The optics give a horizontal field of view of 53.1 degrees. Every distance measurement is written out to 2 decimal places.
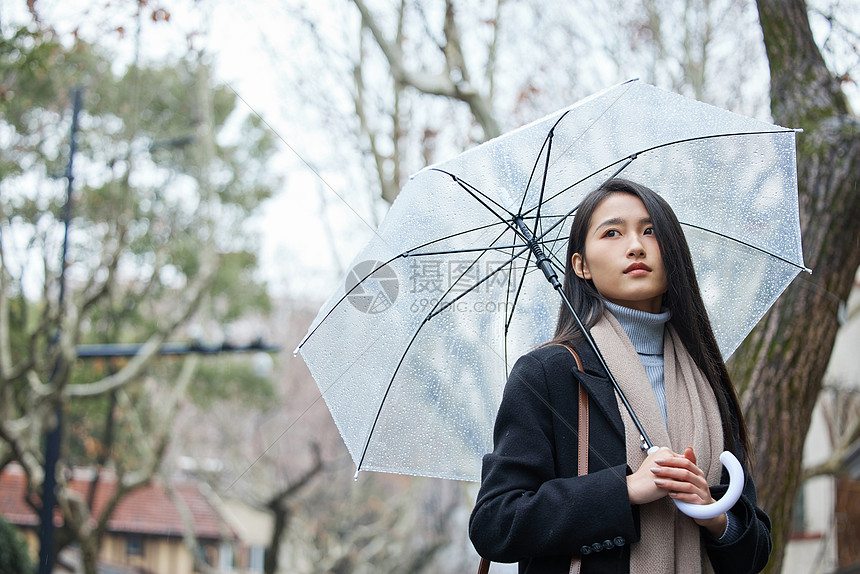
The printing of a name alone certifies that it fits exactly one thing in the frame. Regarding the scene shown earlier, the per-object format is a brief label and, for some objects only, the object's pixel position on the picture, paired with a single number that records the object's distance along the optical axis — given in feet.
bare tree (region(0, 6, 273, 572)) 32.07
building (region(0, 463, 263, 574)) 74.79
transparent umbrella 8.13
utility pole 30.04
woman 6.16
